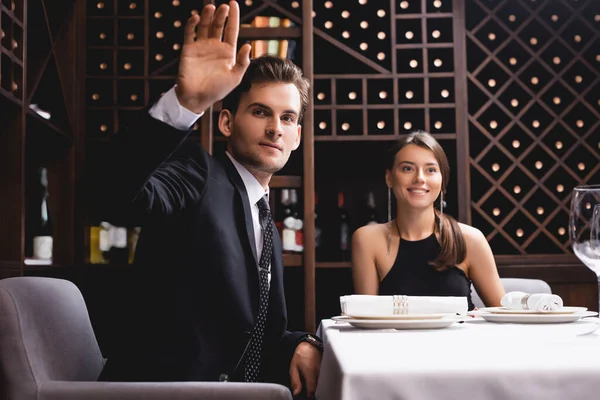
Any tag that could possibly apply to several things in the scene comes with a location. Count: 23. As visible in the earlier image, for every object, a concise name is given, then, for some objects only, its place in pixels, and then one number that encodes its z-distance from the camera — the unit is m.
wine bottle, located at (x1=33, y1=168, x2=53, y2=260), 2.91
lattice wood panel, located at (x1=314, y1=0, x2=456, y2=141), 3.02
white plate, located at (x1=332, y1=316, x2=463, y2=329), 1.02
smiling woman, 2.25
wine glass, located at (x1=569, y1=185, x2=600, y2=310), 1.06
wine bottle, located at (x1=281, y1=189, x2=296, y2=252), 2.95
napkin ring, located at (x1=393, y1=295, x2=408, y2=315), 1.09
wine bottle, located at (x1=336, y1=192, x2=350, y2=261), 3.11
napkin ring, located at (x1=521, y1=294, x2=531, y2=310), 1.22
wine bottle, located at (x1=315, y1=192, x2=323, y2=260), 3.12
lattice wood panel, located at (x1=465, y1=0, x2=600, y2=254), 3.09
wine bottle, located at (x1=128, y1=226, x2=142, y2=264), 2.96
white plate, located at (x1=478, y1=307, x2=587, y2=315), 1.19
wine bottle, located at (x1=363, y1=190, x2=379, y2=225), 3.23
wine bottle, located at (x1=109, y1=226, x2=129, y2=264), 2.94
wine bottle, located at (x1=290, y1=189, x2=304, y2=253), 2.95
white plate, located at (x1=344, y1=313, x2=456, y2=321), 1.04
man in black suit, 1.01
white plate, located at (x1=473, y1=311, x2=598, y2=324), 1.15
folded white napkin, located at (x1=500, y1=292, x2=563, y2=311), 1.19
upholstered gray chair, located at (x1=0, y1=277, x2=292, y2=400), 1.03
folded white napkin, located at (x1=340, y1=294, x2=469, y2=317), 1.06
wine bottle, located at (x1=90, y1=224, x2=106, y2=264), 2.95
